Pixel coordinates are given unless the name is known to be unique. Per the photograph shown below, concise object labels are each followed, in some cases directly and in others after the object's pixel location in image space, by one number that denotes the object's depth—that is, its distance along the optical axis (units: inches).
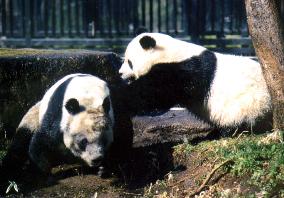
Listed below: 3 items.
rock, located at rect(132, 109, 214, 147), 448.0
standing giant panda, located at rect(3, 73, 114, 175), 349.1
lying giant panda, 396.0
